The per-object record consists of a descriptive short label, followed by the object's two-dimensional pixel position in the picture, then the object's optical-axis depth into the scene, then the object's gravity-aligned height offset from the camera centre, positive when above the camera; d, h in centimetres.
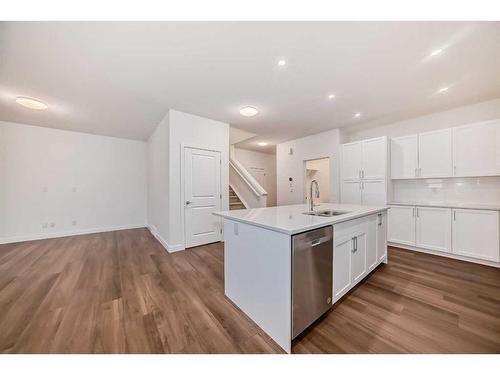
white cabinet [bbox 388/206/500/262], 270 -76
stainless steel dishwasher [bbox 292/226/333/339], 134 -72
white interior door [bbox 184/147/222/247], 364 -21
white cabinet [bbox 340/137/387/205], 378 +29
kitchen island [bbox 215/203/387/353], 133 -68
